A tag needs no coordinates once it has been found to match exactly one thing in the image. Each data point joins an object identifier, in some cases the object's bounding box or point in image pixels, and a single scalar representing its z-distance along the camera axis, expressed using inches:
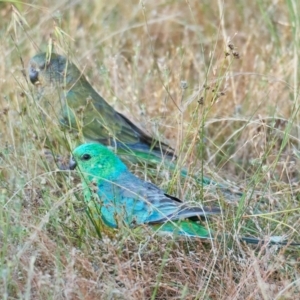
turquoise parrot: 271.1
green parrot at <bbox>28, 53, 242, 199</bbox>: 362.0
